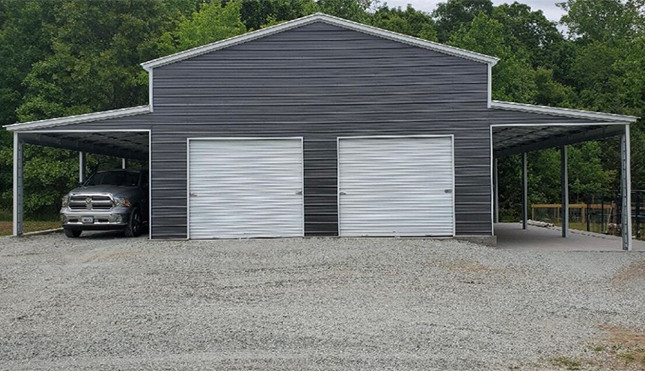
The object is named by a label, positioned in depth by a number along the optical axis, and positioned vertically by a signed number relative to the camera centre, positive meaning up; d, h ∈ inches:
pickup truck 634.8 -18.9
